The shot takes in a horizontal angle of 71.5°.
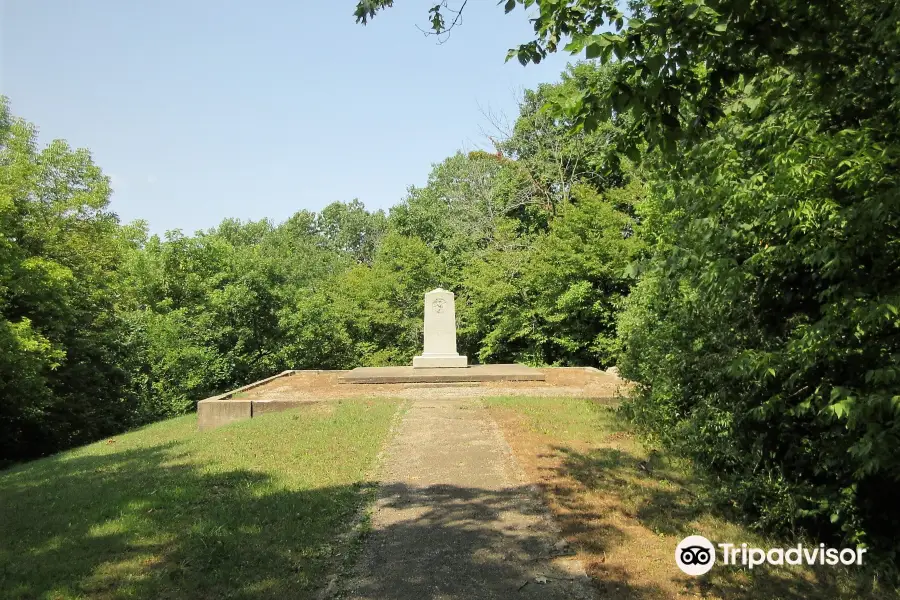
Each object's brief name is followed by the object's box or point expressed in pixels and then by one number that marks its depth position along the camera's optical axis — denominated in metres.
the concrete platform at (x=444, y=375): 16.05
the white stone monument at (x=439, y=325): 19.05
